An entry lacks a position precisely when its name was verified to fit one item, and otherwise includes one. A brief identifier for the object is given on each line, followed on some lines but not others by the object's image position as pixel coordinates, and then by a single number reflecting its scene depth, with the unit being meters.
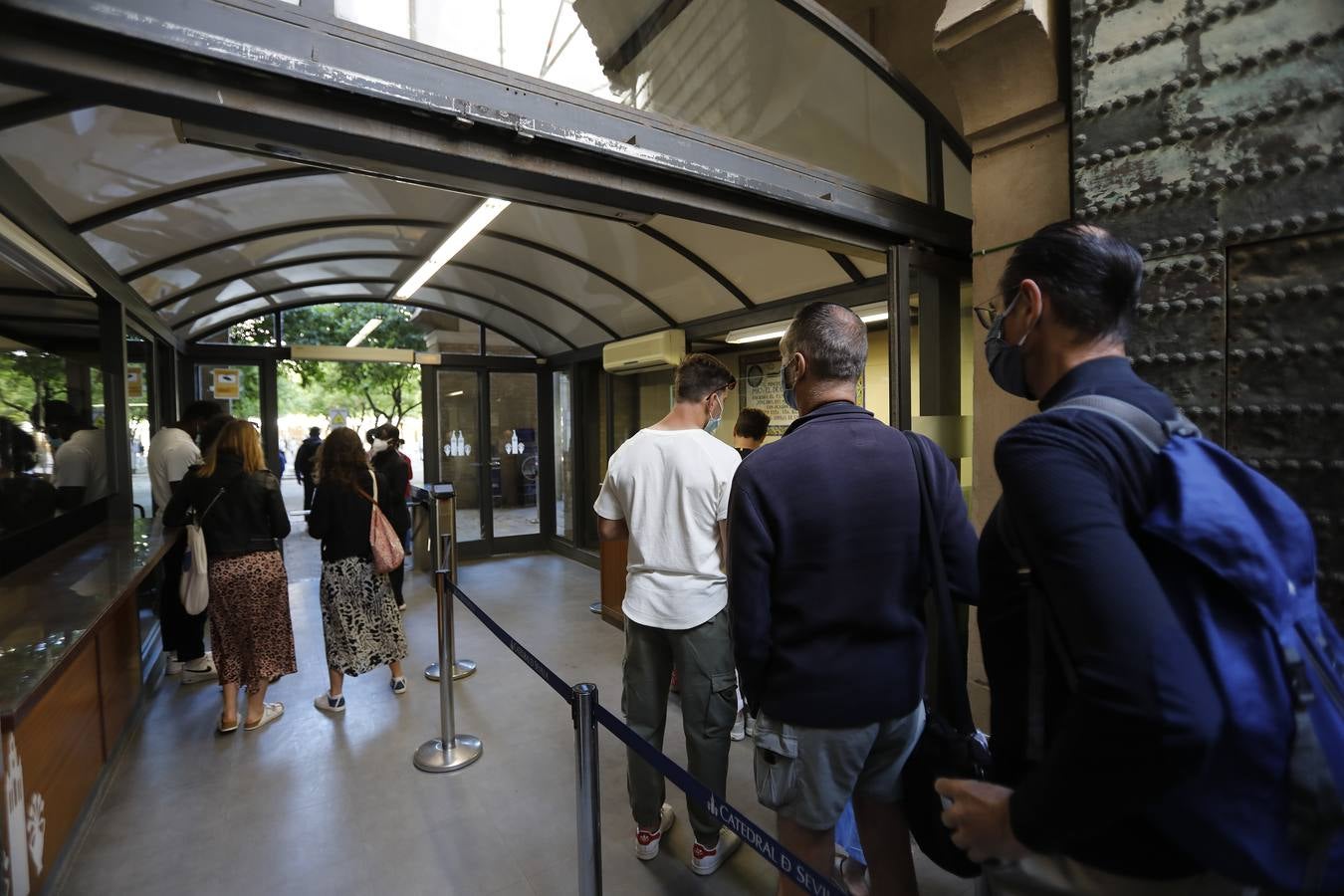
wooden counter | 2.02
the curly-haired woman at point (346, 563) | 4.05
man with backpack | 0.76
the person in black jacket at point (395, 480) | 6.29
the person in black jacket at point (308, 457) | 10.07
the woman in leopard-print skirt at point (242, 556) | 3.79
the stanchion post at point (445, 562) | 3.60
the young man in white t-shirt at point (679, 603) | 2.55
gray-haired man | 1.62
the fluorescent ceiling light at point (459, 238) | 4.70
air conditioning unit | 6.57
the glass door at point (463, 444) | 9.14
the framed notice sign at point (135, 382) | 5.08
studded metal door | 2.00
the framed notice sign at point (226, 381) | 8.16
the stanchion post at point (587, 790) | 1.81
